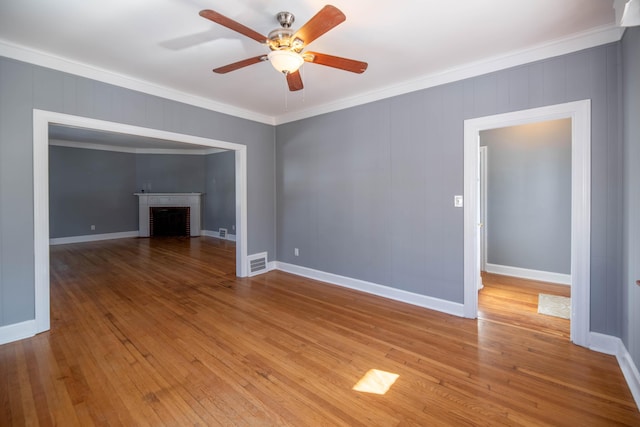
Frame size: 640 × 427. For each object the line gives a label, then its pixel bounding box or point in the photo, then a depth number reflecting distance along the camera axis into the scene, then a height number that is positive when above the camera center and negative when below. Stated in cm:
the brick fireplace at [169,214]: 848 -6
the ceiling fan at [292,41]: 162 +112
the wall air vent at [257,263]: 462 -86
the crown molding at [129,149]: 742 +184
